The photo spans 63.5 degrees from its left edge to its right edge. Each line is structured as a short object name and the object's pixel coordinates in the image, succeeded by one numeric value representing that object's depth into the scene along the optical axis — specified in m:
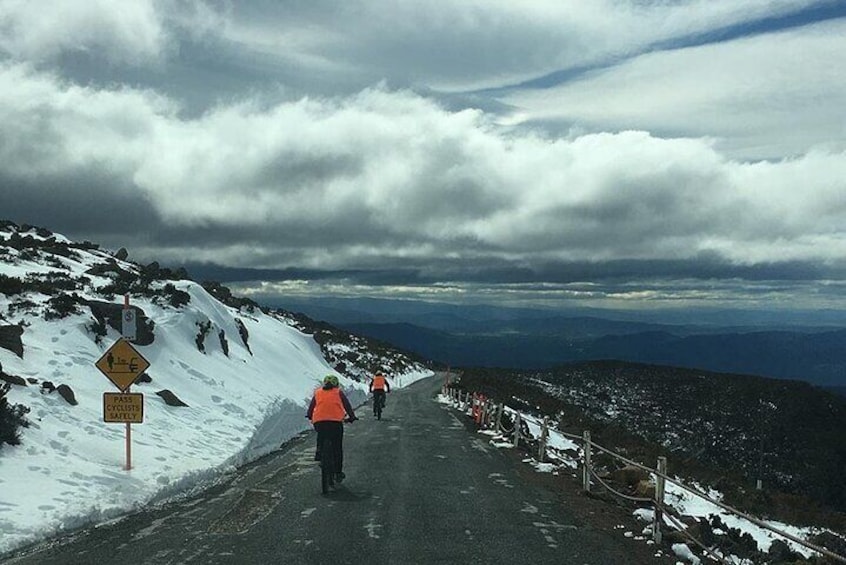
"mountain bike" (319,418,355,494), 11.41
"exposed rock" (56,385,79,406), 15.07
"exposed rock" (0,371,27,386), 14.21
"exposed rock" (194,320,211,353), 27.47
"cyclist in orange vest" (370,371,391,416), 25.61
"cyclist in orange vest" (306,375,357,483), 11.90
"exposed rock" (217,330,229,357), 30.08
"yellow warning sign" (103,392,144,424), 12.72
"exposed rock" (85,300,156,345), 22.89
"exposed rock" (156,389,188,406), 18.92
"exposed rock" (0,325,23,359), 16.84
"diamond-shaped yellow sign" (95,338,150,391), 12.68
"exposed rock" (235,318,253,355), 35.62
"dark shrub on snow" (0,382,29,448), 11.29
